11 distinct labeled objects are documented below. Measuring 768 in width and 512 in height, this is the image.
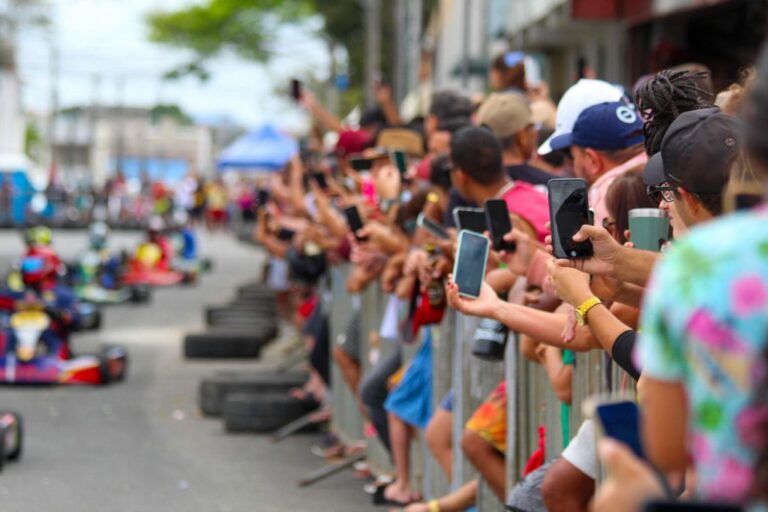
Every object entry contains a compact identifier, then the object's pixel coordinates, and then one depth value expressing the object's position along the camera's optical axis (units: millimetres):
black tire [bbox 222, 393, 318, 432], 13445
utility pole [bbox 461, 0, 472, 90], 17688
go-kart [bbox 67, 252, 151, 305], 27953
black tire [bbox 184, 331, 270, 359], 18891
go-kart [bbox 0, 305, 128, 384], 16516
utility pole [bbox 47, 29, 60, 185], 81388
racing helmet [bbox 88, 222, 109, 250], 29000
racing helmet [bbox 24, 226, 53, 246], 17219
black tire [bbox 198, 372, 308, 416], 14500
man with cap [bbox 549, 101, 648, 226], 6961
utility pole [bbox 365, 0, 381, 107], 34312
